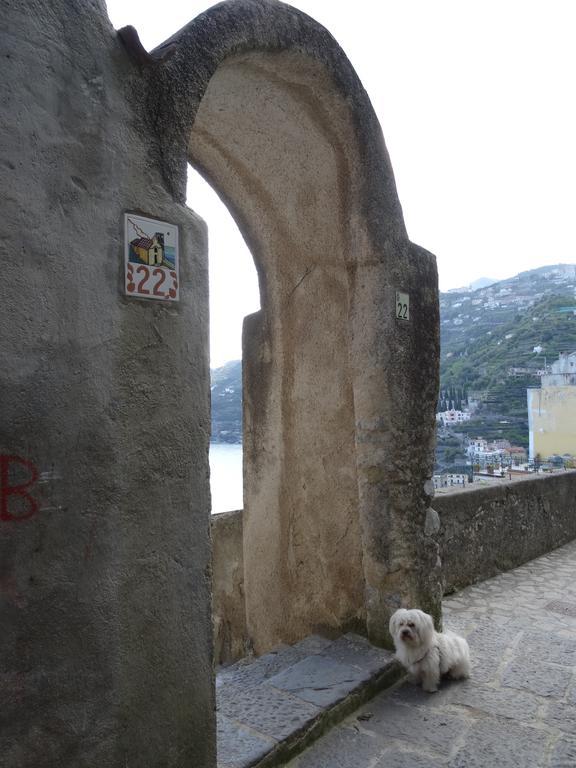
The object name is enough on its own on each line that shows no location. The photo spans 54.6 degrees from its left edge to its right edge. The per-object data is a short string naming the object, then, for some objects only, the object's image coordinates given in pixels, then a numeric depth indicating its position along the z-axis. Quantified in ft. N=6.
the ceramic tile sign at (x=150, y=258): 6.10
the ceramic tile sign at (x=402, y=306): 11.09
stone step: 7.61
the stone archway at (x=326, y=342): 10.53
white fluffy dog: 9.64
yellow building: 76.28
